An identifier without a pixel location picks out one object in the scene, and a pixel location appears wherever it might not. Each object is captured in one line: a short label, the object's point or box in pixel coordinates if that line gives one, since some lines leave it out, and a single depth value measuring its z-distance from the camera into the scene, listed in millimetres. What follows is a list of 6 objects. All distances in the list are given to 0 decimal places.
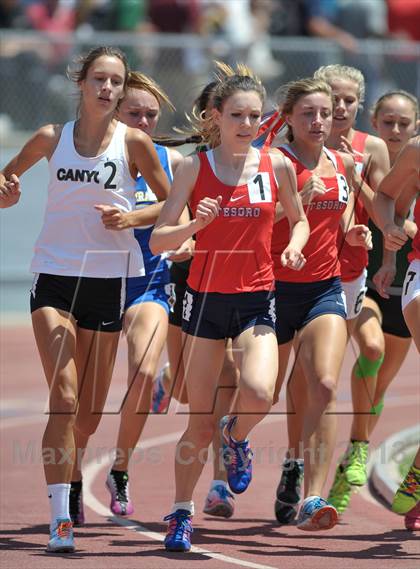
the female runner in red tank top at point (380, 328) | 18750
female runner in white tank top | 16297
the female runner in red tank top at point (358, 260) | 18531
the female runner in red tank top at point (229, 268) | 15719
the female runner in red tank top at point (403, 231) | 16281
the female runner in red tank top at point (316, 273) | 16375
